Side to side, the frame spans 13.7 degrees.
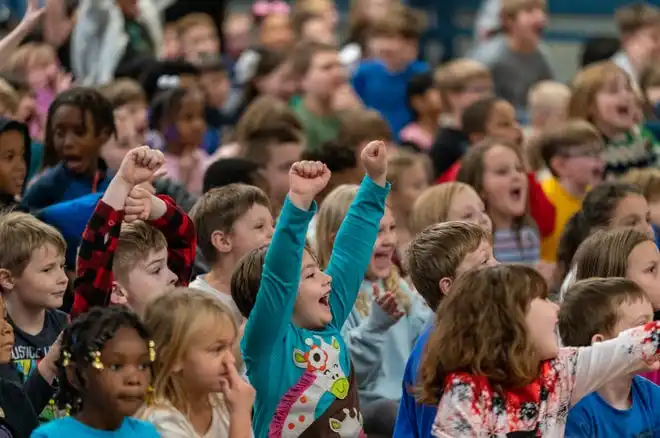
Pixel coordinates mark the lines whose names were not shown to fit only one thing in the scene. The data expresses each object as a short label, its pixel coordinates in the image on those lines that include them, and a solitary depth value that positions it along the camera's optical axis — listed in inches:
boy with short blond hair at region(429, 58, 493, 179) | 763.5
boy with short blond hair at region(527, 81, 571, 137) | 795.4
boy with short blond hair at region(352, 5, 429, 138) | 869.7
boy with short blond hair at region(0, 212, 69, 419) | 359.1
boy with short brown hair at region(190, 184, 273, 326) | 398.0
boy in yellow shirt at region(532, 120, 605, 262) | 601.4
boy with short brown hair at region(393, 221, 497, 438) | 355.8
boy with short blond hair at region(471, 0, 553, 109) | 884.4
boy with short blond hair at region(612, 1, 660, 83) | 876.8
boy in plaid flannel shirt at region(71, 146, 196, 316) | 335.8
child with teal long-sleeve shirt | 331.4
